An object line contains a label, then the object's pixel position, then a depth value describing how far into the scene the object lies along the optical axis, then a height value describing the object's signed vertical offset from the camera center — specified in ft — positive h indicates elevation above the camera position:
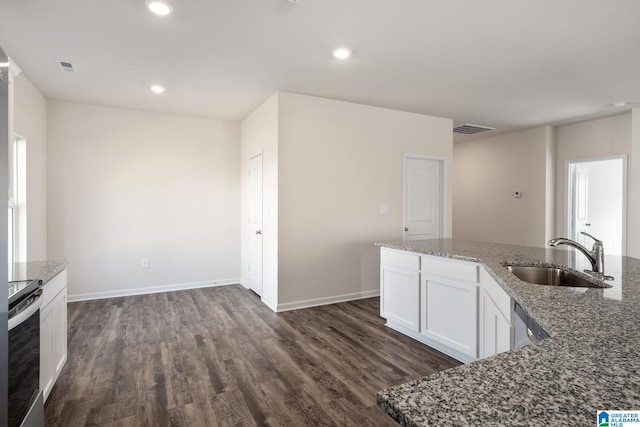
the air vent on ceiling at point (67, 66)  10.86 +4.51
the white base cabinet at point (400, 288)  10.32 -2.50
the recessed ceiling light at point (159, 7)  7.52 +4.45
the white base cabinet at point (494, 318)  6.06 -2.14
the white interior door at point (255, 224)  15.57 -0.70
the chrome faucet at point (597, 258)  6.31 -0.89
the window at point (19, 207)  11.79 +0.04
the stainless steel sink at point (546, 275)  6.95 -1.39
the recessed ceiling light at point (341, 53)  9.82 +4.48
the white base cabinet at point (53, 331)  6.78 -2.63
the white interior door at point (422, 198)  16.74 +0.52
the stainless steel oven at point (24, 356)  4.79 -2.21
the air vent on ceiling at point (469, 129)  19.03 +4.51
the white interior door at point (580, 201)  19.08 +0.44
